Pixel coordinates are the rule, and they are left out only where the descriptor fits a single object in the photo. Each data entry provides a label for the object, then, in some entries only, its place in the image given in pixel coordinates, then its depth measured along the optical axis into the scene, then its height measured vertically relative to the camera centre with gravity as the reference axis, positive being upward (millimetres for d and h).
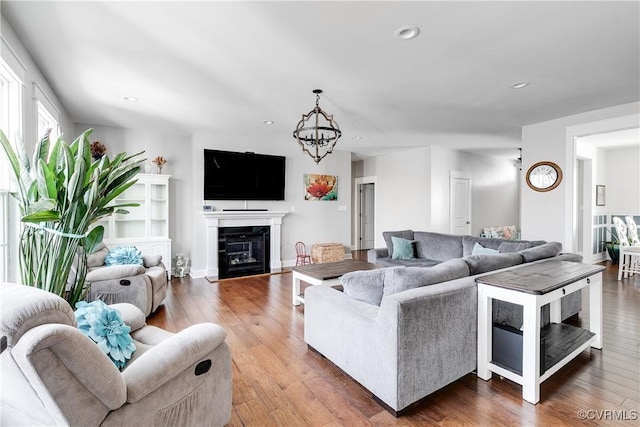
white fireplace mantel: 5363 -236
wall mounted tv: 5441 +651
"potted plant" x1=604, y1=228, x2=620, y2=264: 6280 -777
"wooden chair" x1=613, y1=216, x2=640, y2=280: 4852 -811
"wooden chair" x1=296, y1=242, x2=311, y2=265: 6220 -866
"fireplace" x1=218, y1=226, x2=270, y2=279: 5426 -728
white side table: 1937 -675
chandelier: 3352 +1303
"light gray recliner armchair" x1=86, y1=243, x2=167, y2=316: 3193 -789
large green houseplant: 1681 +60
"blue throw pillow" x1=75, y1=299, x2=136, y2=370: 1561 -612
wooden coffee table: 3342 -689
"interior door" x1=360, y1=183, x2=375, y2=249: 8914 -141
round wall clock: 4609 +533
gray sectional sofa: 1820 -765
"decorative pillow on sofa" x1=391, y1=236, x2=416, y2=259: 5078 -622
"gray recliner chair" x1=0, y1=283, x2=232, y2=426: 950 -634
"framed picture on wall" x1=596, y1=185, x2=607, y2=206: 6766 +347
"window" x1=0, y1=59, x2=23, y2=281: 2340 +262
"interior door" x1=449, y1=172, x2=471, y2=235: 7148 +142
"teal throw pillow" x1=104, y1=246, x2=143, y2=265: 3660 -541
